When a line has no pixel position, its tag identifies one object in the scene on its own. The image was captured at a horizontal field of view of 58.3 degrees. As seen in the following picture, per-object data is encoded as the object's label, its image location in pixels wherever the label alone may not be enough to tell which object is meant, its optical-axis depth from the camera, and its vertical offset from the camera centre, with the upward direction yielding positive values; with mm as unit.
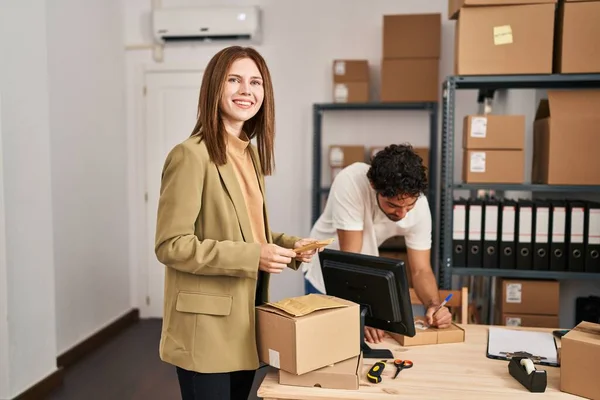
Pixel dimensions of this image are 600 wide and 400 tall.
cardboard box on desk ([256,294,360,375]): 1312 -431
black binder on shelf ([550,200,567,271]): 2541 -346
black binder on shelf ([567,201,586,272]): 2514 -335
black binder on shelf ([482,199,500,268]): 2572 -340
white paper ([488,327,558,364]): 1651 -584
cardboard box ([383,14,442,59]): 3621 +860
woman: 1310 -207
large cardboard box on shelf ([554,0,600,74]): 2400 +572
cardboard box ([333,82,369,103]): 3783 +494
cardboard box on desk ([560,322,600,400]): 1332 -504
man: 1882 -188
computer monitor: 1537 -375
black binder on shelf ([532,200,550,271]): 2541 -341
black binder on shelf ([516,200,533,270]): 2551 -340
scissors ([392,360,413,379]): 1521 -579
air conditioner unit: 3996 +1037
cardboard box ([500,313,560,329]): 2535 -741
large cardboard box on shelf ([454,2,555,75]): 2432 +566
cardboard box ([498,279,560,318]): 2557 -636
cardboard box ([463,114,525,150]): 2494 +146
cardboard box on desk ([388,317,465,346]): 1748 -571
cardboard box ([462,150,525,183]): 2510 -12
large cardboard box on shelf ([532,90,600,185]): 2445 +122
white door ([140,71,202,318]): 4293 +294
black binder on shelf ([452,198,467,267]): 2592 -343
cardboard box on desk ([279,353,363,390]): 1369 -552
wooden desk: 1353 -587
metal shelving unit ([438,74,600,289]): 2504 -104
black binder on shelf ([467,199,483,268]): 2578 -337
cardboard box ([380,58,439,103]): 3656 +564
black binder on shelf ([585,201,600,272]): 2498 -339
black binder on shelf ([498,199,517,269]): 2559 -337
